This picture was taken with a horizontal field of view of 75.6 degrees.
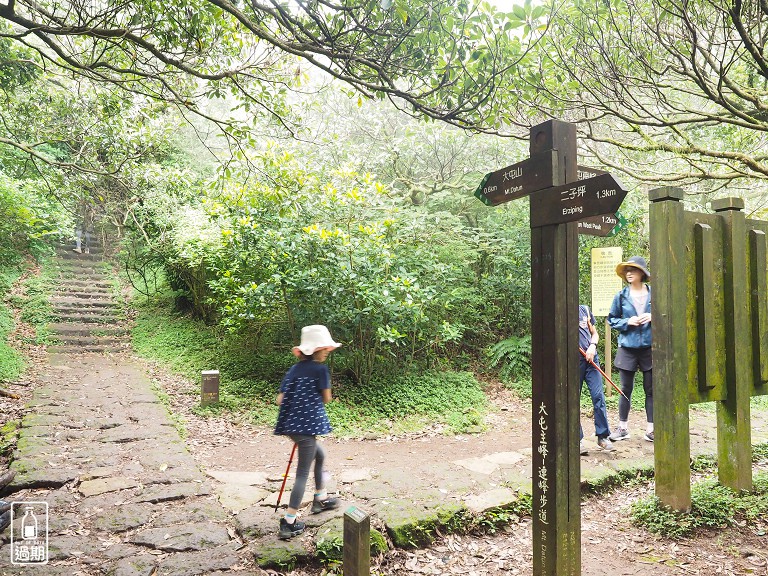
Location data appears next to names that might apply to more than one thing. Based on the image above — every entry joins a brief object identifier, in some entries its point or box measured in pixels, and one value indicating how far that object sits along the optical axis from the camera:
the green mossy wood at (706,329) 3.89
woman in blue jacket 5.18
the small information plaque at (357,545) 2.44
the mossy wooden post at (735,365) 4.19
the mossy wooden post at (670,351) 3.87
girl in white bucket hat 3.69
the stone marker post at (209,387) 7.00
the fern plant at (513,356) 8.84
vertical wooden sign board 2.93
